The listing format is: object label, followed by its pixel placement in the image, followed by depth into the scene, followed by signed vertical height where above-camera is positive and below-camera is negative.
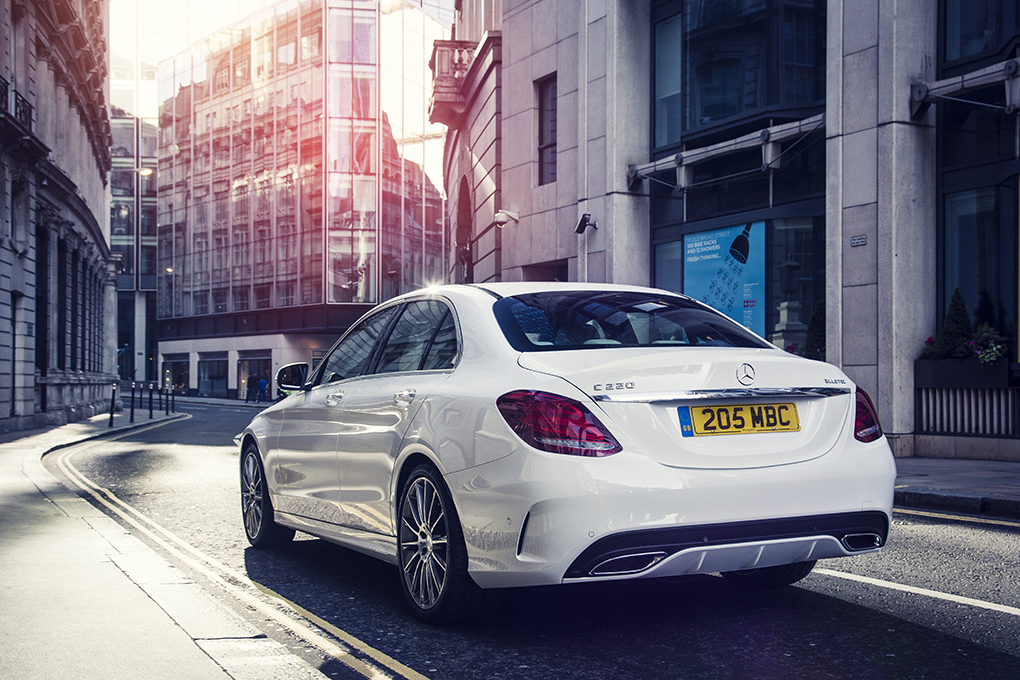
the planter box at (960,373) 12.94 -0.26
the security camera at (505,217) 23.31 +3.28
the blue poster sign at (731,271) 16.92 +1.51
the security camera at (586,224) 20.06 +2.69
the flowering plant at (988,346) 12.93 +0.12
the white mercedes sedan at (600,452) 3.74 -0.40
